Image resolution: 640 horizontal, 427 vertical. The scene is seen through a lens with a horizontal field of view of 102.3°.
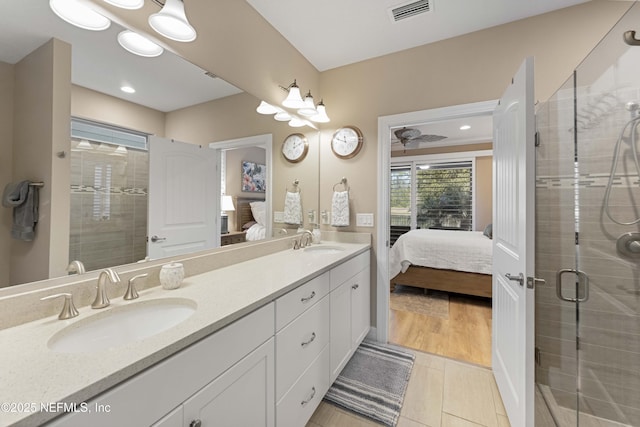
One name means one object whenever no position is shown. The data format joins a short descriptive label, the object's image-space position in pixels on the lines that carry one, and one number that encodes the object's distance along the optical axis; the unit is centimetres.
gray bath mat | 158
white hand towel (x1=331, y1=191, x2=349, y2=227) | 244
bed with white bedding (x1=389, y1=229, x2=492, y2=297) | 322
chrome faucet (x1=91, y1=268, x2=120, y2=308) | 95
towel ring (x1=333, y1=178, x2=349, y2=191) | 251
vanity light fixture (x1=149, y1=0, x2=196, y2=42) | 111
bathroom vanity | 55
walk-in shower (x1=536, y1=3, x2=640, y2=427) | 140
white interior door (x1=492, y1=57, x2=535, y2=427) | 123
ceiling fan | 378
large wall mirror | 83
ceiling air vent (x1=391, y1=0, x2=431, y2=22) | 177
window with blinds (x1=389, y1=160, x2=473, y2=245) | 535
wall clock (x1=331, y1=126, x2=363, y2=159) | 244
